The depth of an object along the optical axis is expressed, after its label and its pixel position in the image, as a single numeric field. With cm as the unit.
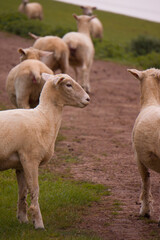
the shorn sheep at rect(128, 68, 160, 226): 1076
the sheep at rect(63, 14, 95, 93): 2752
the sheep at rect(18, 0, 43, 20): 6181
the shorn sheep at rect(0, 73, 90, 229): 1015
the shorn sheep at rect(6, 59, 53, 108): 1675
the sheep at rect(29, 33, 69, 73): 2227
